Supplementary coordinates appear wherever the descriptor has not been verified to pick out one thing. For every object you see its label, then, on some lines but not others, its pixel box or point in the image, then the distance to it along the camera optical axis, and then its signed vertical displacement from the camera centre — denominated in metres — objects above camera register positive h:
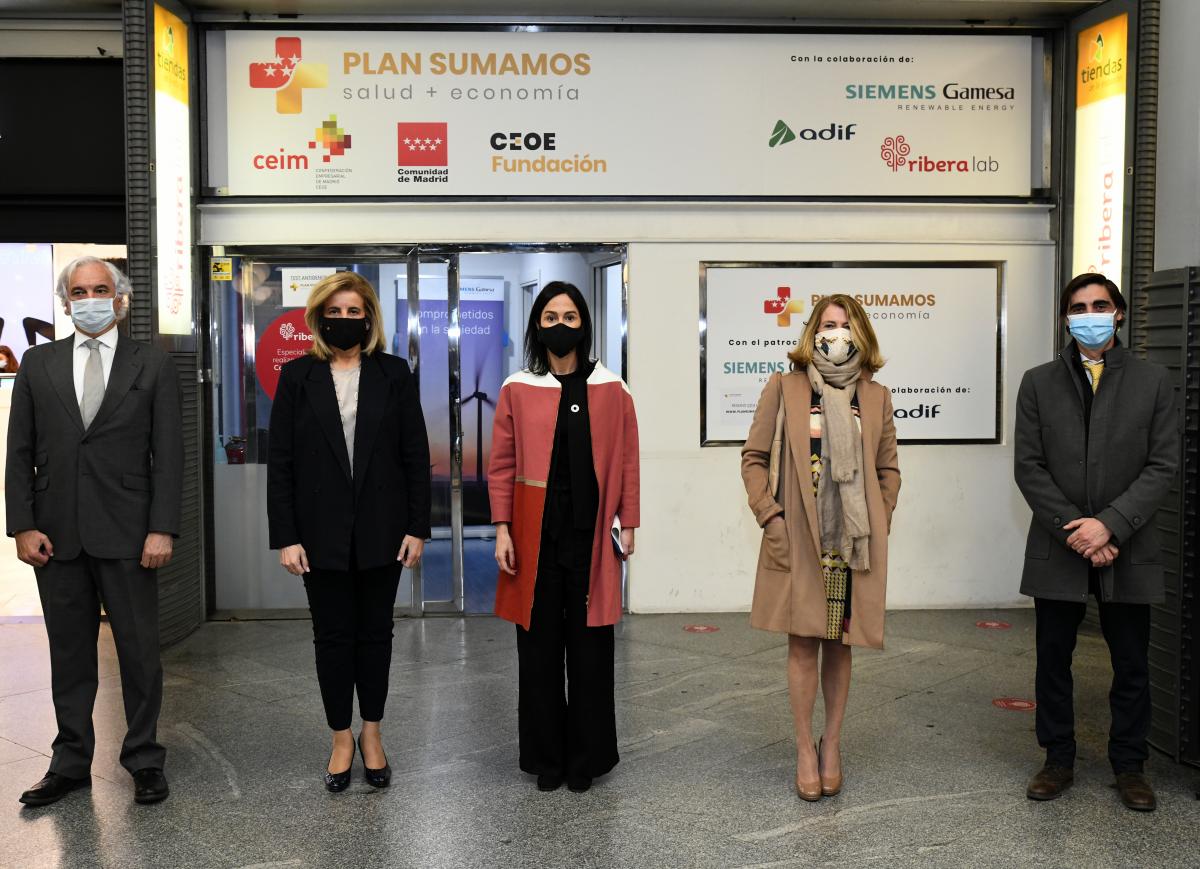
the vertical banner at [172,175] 6.39 +1.18
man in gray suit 4.02 -0.42
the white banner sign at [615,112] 7.05 +1.66
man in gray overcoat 3.91 -0.44
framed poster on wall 7.23 +0.29
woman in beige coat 3.90 -0.41
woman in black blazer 4.02 -0.39
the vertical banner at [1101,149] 6.64 +1.37
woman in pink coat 4.10 -0.54
